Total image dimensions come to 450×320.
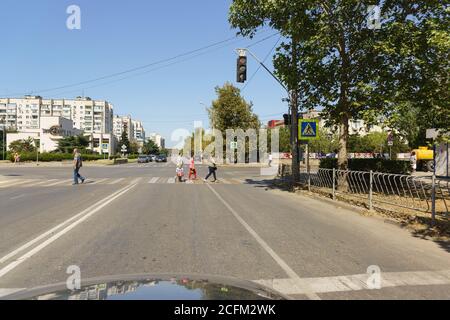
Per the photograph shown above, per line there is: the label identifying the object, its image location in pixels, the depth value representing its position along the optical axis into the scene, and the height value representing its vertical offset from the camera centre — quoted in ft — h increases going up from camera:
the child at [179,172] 79.98 -3.09
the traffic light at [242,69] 64.59 +12.45
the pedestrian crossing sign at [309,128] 62.49 +3.75
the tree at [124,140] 437.66 +14.83
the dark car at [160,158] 273.54 -2.26
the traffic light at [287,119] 69.97 +5.63
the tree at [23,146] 287.48 +6.05
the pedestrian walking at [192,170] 84.74 -3.01
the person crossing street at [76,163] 71.38 -1.30
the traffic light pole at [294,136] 67.87 +2.86
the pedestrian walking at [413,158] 107.65 -0.84
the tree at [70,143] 298.33 +8.24
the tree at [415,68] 45.11 +9.24
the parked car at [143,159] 251.11 -2.35
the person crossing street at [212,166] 81.00 -2.05
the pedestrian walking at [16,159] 193.22 -1.73
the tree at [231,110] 171.63 +17.19
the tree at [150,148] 519.32 +8.14
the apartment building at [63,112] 494.18 +49.56
